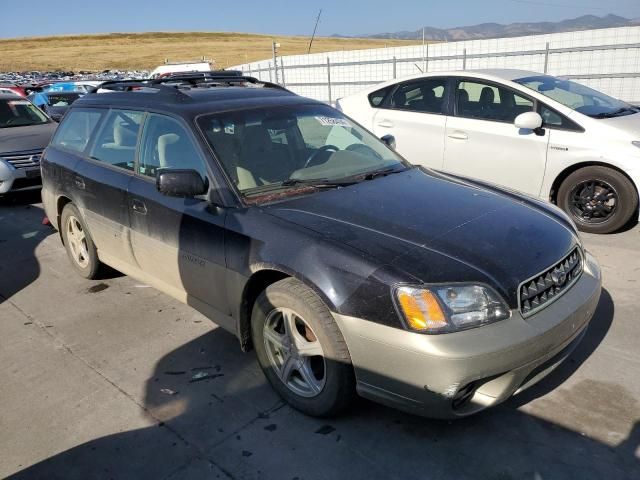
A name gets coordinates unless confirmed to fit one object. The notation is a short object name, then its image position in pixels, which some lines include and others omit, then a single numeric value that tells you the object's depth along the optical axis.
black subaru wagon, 2.42
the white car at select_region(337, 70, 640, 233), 5.34
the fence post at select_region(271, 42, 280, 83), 16.80
